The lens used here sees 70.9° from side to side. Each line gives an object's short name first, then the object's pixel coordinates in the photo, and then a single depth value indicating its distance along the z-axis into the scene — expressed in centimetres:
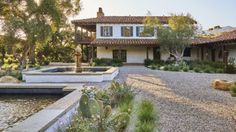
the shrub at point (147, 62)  1820
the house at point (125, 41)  1896
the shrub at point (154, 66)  1566
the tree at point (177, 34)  1540
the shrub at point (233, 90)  463
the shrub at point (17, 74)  987
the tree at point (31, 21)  1228
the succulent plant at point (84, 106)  350
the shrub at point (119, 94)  484
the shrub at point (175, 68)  1399
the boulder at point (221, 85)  725
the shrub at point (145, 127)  313
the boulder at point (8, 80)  851
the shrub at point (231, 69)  1254
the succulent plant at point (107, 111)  314
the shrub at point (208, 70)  1295
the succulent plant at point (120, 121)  312
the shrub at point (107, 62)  1722
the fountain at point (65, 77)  878
